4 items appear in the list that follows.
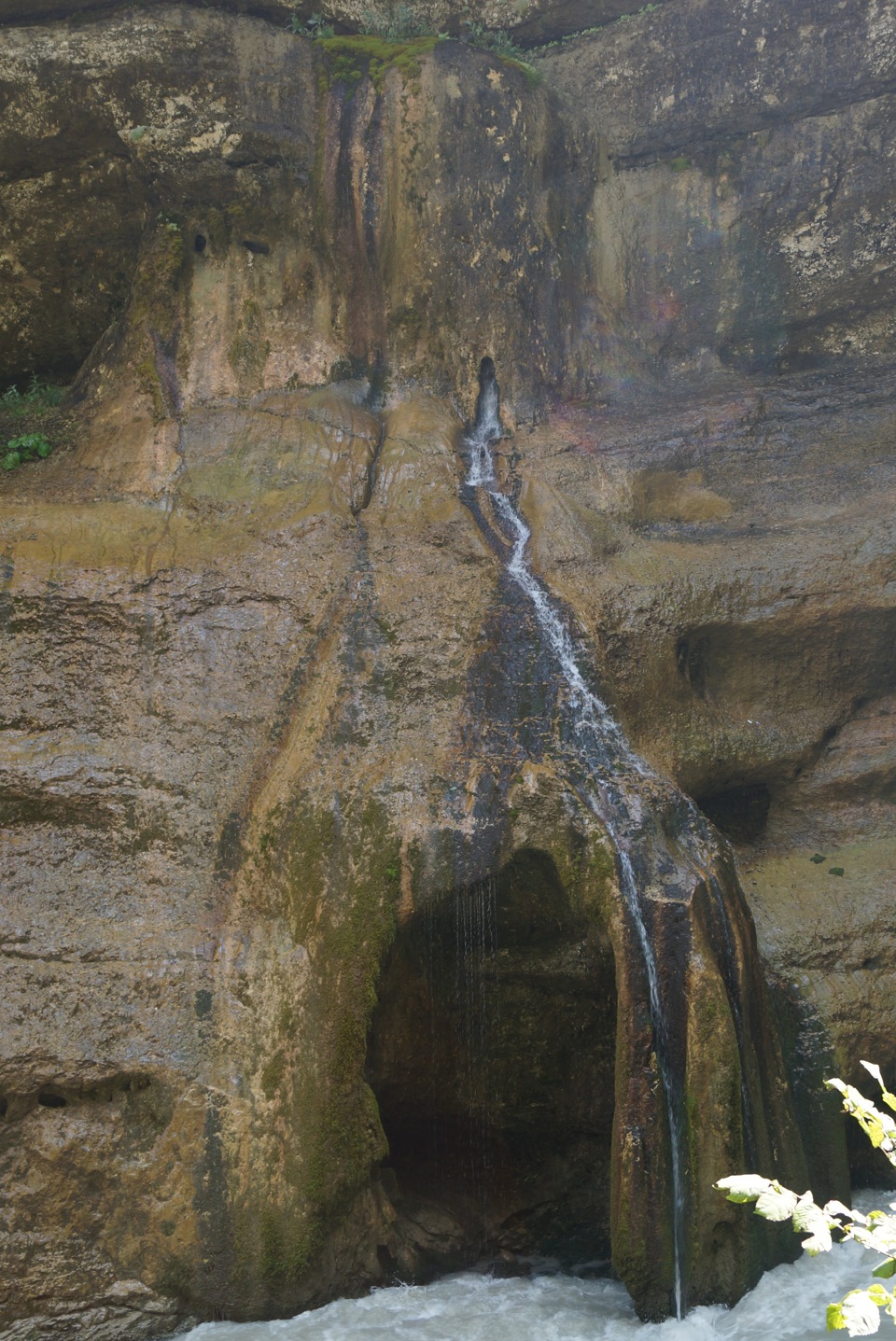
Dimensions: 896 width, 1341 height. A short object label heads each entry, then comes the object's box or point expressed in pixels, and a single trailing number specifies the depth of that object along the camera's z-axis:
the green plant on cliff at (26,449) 10.13
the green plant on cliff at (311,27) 10.91
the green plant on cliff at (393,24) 11.49
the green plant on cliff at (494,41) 12.02
